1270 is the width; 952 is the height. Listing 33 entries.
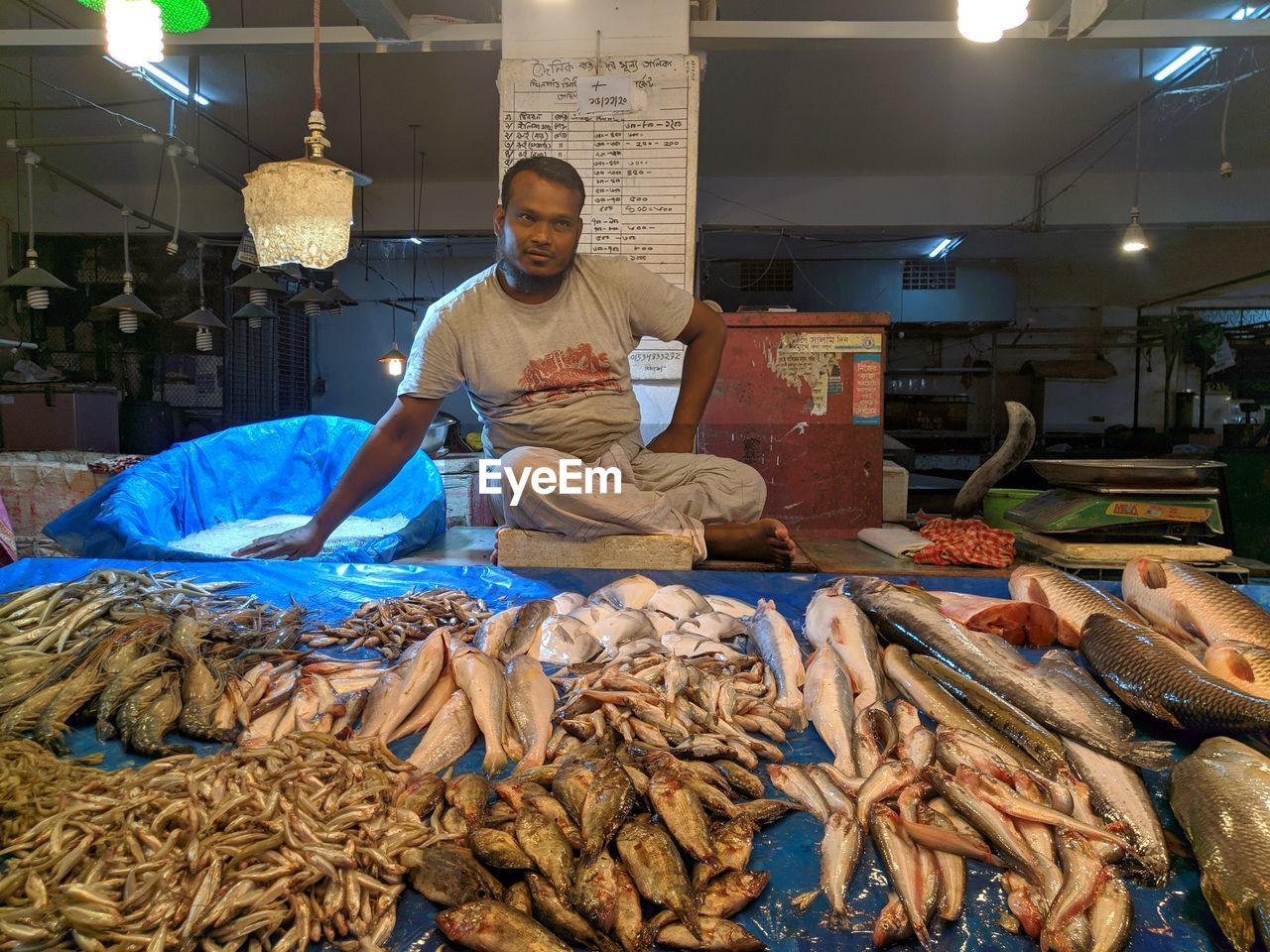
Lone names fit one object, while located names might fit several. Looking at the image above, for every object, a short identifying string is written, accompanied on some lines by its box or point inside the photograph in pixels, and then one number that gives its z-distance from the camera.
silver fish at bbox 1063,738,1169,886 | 1.31
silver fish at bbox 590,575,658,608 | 2.67
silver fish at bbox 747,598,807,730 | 1.88
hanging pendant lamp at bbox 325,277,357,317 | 8.74
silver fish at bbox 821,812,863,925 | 1.23
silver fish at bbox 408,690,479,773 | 1.63
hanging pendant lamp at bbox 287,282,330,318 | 8.32
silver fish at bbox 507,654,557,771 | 1.65
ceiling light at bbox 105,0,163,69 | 2.99
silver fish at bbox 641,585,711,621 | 2.54
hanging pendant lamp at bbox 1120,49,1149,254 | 7.54
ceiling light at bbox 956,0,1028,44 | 3.05
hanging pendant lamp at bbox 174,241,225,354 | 8.44
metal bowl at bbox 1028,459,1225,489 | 3.63
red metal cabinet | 4.79
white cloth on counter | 3.79
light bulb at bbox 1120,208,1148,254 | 7.55
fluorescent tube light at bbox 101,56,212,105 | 6.32
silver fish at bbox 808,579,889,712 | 1.95
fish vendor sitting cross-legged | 3.30
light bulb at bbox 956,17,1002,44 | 3.14
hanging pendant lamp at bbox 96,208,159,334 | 7.21
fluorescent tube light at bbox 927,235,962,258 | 11.55
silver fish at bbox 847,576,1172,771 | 1.62
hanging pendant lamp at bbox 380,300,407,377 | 9.86
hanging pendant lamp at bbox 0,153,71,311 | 6.82
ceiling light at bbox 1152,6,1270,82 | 5.97
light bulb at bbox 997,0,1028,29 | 3.04
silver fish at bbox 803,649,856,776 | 1.67
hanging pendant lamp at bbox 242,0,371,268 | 2.81
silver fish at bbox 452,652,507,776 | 1.66
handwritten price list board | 4.59
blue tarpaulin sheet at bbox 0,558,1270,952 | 1.16
